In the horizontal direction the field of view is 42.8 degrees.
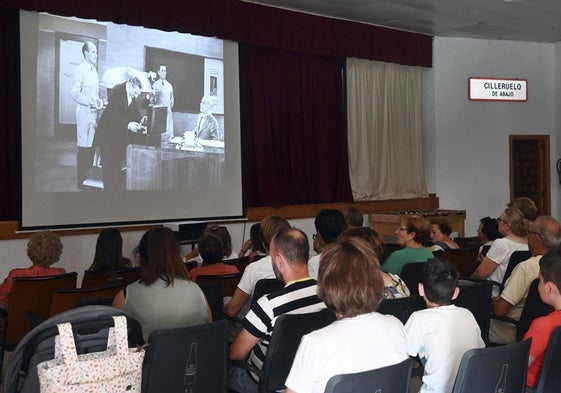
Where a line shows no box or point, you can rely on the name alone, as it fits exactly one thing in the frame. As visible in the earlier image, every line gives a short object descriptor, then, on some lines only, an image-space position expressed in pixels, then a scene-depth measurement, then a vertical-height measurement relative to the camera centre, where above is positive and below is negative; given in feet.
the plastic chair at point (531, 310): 12.50 -2.13
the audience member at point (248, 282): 13.51 -1.74
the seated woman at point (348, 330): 7.39 -1.50
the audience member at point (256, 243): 17.85 -1.35
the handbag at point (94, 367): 7.72 -1.95
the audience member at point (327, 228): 16.33 -0.87
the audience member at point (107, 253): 16.11 -1.39
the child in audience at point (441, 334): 9.09 -1.86
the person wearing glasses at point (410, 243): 15.70 -1.21
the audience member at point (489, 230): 20.52 -1.19
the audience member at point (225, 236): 17.74 -1.15
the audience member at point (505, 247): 16.31 -1.33
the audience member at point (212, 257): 15.61 -1.47
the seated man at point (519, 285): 13.61 -1.84
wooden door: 39.70 +1.03
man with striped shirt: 9.92 -1.53
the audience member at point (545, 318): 9.46 -1.72
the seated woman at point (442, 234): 19.89 -1.29
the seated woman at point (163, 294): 11.31 -1.66
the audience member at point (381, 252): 12.11 -1.26
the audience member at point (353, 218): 20.56 -0.82
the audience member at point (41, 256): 15.90 -1.45
